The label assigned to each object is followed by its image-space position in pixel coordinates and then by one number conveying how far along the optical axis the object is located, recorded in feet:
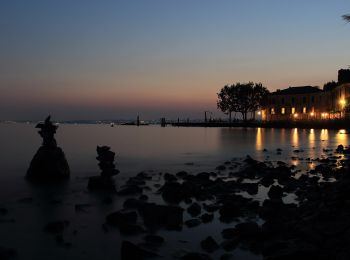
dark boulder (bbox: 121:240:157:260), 28.43
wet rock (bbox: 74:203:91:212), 44.93
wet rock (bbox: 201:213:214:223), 38.68
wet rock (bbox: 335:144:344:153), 118.75
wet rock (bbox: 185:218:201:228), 37.26
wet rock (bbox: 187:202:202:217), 41.55
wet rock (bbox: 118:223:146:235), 34.82
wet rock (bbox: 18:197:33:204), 50.03
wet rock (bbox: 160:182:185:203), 49.16
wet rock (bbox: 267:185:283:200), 48.03
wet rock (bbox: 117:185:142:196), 53.33
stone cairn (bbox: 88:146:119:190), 68.72
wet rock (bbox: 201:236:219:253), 31.14
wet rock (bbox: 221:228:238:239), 33.47
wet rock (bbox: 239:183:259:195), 52.77
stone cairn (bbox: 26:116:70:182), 63.05
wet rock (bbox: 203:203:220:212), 42.45
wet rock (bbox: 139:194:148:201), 49.36
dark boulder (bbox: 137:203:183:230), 37.14
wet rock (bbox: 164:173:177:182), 67.29
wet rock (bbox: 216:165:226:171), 84.05
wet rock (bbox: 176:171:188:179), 71.65
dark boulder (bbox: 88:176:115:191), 57.74
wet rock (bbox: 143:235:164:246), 32.58
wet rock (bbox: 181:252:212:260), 27.91
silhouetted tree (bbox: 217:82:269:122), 429.38
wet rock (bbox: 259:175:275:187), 59.40
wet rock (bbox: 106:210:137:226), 37.99
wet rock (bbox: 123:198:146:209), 44.45
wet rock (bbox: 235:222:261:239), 31.94
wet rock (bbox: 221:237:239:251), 30.72
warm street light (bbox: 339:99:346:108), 281.21
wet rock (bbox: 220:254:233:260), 28.48
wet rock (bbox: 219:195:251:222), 39.65
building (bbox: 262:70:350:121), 293.64
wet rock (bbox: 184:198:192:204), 46.80
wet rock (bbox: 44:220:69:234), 37.24
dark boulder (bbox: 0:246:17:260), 29.76
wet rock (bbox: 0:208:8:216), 42.96
